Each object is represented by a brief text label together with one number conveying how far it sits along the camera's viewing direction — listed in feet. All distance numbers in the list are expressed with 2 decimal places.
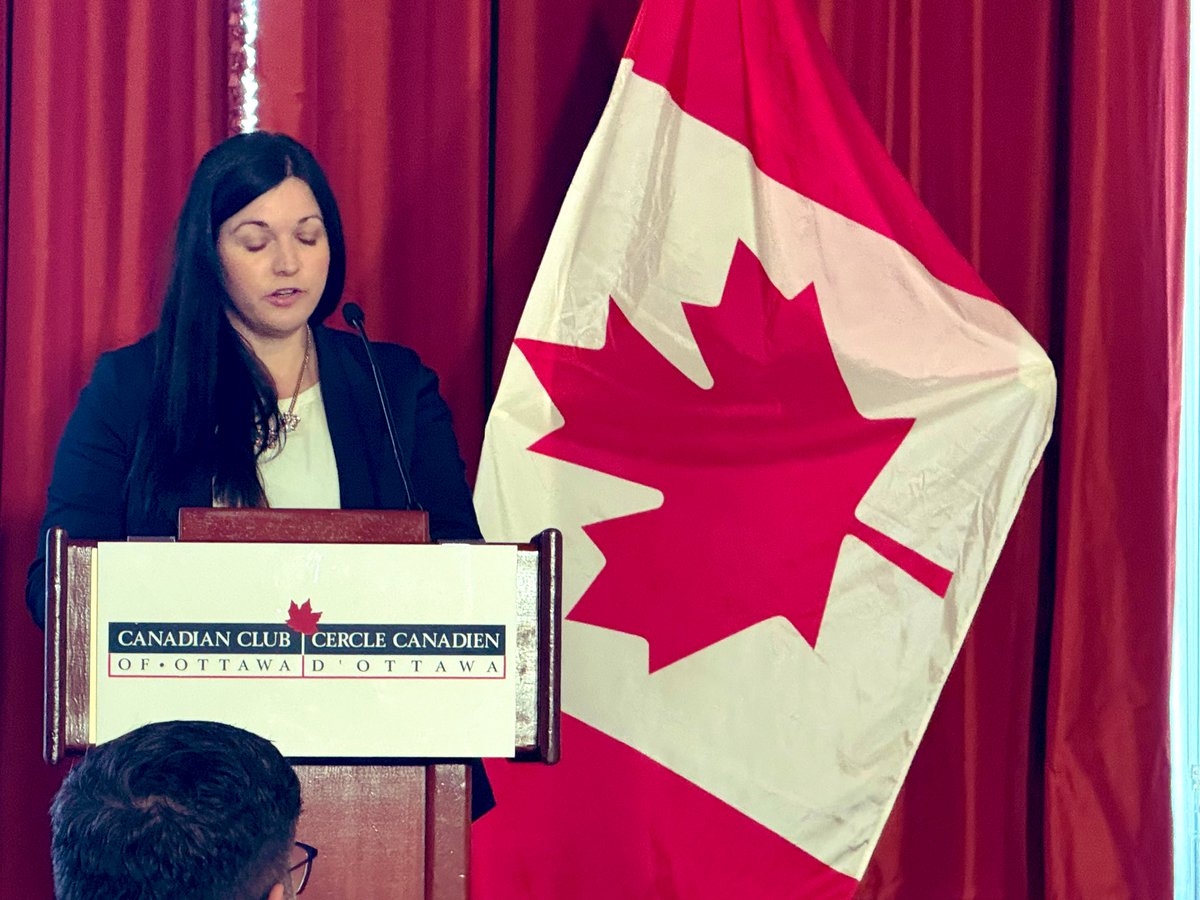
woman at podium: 19.64
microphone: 19.15
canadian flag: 21.56
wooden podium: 17.82
